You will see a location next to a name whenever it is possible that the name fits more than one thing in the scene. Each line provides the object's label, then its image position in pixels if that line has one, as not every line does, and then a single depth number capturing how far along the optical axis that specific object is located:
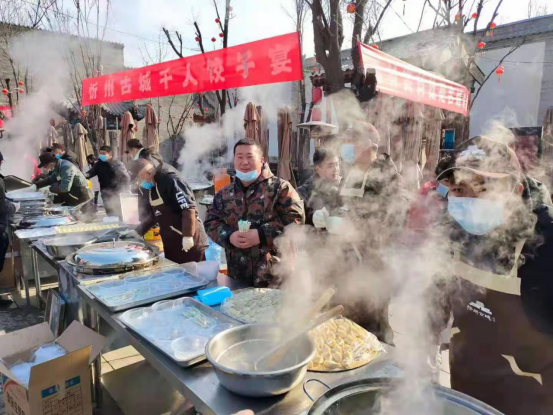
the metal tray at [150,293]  2.15
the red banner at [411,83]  4.33
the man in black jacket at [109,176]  8.00
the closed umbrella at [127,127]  10.52
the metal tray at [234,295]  1.98
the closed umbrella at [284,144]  7.73
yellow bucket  4.30
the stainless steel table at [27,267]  4.94
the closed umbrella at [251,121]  7.49
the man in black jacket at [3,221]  4.80
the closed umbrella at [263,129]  7.99
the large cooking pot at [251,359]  1.32
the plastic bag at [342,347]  1.60
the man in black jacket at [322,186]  3.39
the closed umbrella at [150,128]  9.99
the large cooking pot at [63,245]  3.18
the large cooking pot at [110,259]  2.68
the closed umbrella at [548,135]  7.21
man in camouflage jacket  2.85
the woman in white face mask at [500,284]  1.46
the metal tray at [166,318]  1.61
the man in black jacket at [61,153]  7.78
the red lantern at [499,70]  8.79
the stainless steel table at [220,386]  1.35
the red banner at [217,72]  4.50
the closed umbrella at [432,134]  6.73
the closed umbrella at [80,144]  13.05
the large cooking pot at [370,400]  1.15
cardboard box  2.09
